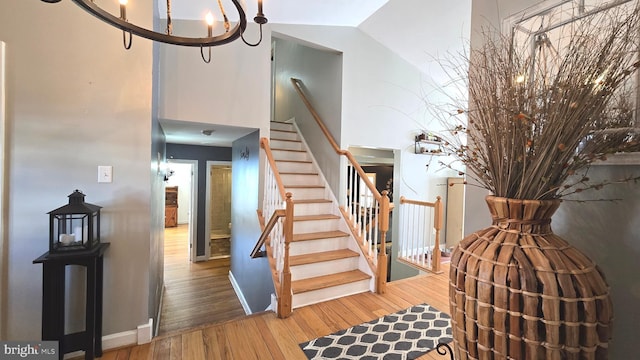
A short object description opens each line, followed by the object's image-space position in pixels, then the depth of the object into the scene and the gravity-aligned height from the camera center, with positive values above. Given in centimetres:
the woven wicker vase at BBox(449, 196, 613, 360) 69 -32
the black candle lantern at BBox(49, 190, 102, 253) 168 -37
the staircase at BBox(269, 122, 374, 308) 273 -77
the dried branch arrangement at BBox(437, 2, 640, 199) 77 +23
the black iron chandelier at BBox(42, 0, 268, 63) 106 +68
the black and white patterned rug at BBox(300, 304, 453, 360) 191 -128
